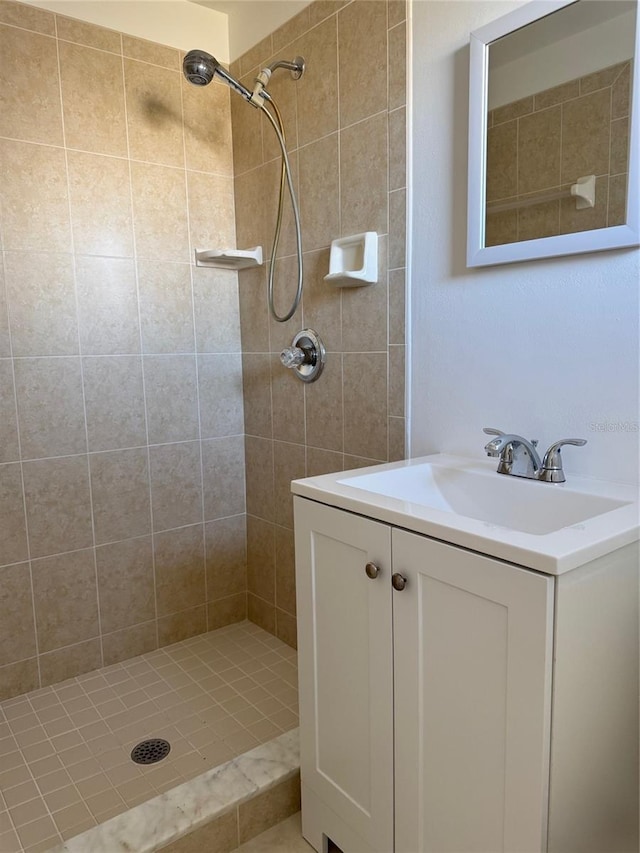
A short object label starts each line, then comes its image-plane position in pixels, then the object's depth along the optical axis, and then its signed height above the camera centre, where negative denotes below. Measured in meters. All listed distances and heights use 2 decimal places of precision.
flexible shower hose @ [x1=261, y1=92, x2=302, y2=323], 1.93 +0.62
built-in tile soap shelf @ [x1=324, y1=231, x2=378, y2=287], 1.67 +0.29
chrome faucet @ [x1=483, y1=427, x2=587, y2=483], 1.23 -0.24
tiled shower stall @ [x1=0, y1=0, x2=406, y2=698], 1.77 +0.10
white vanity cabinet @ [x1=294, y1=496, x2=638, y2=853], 0.87 -0.62
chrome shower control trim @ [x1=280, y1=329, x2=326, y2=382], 1.95 +0.00
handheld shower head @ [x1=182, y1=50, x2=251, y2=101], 1.71 +0.87
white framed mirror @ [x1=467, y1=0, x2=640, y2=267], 1.13 +0.48
